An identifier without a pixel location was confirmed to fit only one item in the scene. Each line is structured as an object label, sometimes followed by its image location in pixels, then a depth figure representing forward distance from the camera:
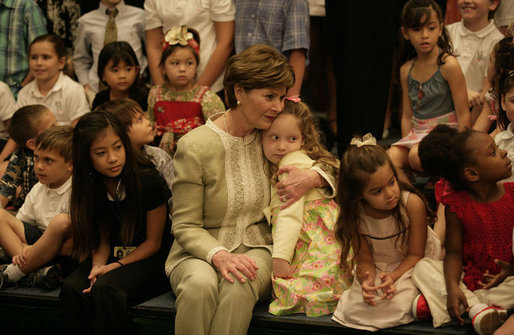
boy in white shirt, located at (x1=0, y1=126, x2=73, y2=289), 6.19
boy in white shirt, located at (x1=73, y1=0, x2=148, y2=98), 8.63
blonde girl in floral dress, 5.19
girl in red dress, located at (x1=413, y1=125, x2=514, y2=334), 4.77
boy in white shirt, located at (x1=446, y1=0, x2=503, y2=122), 7.15
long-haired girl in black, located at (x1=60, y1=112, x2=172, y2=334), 5.54
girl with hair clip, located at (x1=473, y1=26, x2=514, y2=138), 5.74
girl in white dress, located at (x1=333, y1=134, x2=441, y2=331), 4.92
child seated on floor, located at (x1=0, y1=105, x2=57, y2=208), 6.99
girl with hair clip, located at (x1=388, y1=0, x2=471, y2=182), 6.61
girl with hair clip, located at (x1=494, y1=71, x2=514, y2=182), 5.26
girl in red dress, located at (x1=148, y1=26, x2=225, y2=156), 7.45
